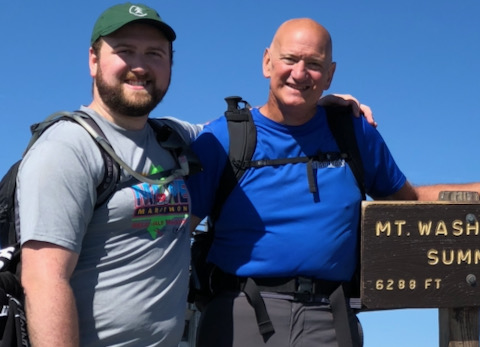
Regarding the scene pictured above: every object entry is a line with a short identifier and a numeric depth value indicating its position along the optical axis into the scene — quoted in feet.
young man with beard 13.01
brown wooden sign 17.29
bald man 16.76
